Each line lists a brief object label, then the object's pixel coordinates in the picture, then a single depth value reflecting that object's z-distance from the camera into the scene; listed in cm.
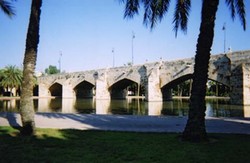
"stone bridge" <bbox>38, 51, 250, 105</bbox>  2919
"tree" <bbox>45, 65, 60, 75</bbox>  11706
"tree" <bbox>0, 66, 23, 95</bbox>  5559
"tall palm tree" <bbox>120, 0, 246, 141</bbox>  852
